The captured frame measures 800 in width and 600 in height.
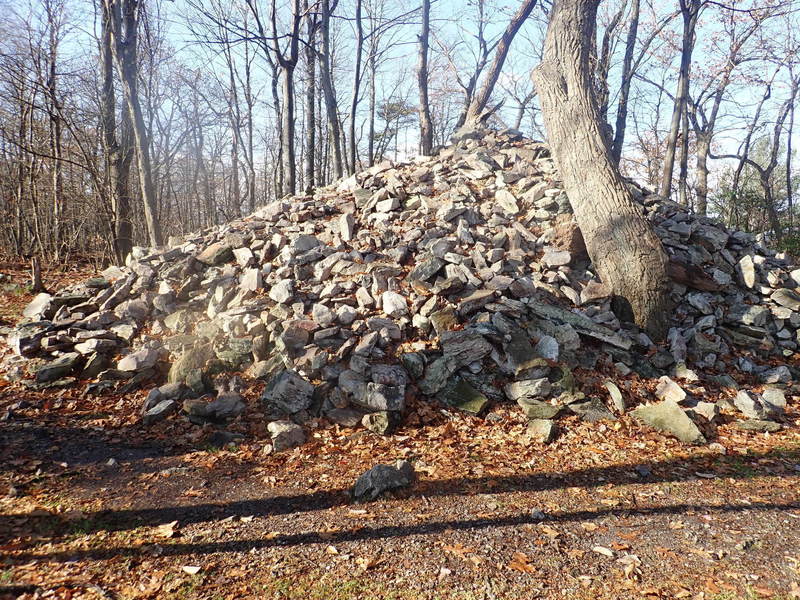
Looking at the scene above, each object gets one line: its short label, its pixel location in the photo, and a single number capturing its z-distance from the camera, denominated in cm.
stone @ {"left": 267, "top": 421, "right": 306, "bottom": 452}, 416
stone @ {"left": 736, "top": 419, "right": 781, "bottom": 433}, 448
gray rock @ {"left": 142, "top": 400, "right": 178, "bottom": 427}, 456
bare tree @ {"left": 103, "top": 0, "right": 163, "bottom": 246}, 920
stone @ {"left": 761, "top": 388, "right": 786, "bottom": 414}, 477
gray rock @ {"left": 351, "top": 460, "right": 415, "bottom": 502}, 343
